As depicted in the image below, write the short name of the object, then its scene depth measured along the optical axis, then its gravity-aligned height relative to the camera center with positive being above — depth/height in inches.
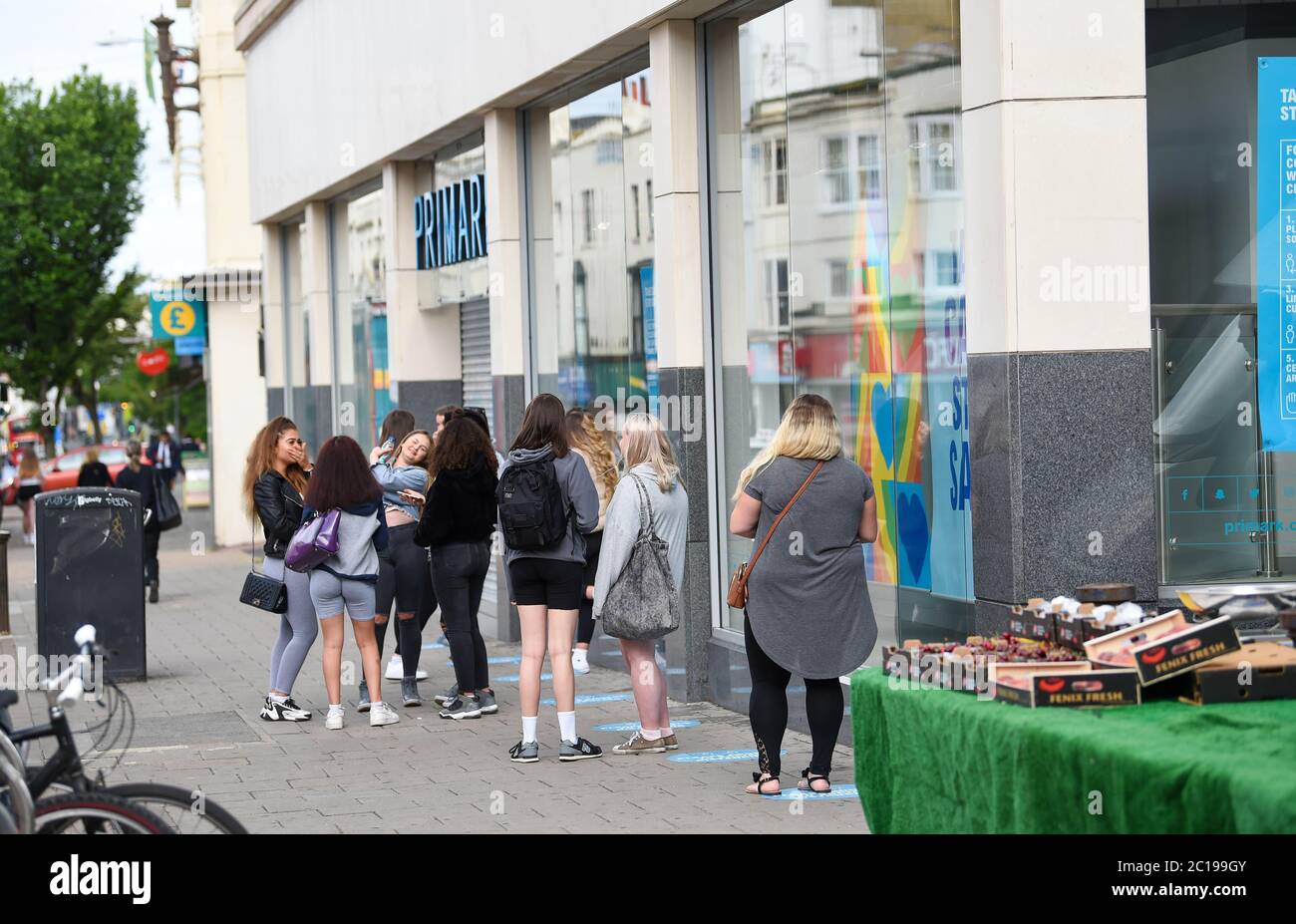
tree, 2005.4 +226.3
